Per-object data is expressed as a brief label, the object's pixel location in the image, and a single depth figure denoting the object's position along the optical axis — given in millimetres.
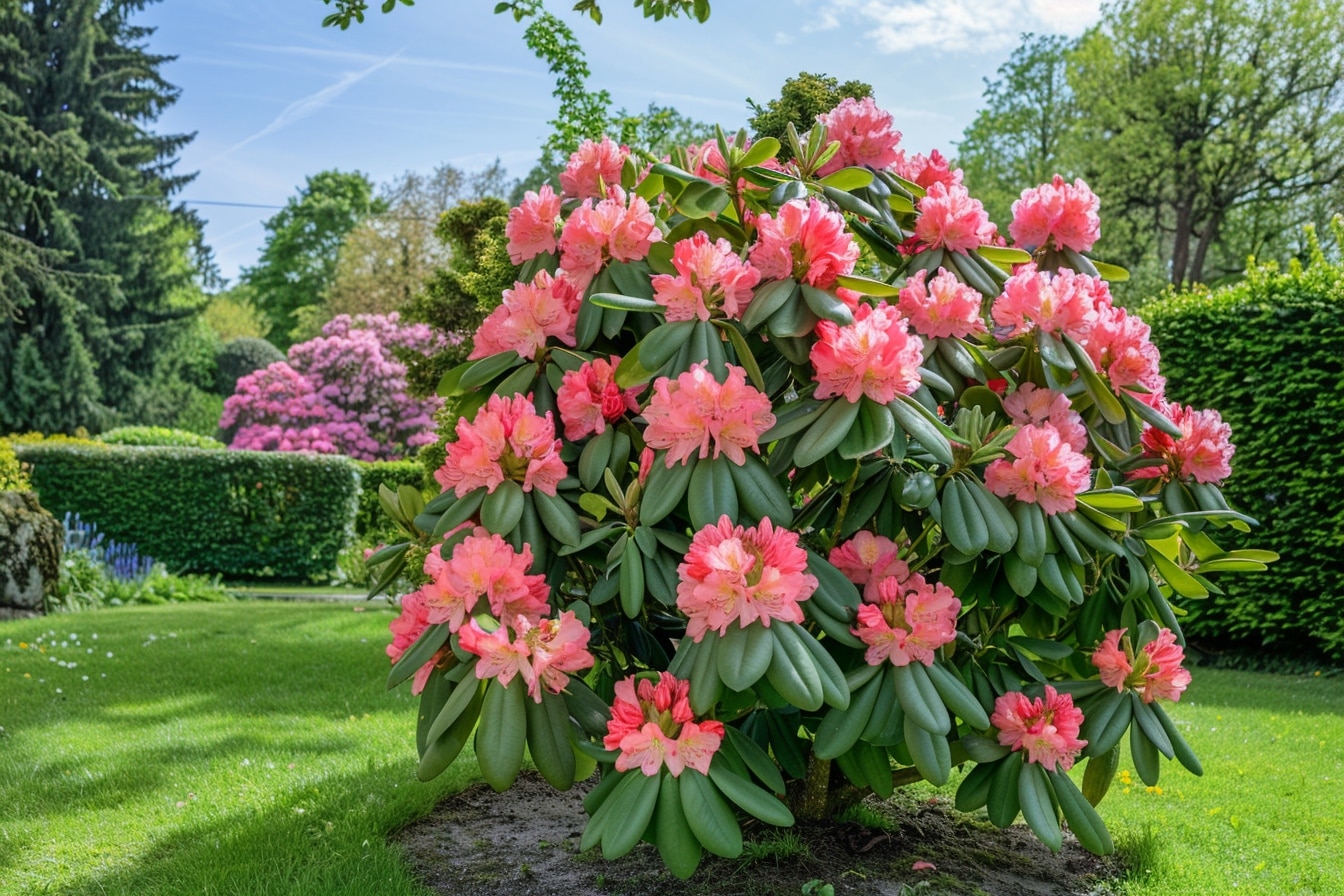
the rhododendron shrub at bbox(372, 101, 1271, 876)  1777
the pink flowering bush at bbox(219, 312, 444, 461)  17297
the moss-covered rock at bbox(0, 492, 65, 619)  7641
